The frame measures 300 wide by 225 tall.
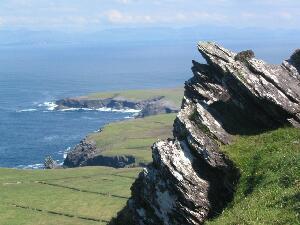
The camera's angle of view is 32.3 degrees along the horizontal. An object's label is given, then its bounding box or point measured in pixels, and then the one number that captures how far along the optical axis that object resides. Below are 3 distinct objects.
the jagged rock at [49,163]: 179.25
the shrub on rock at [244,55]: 43.77
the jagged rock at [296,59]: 46.22
